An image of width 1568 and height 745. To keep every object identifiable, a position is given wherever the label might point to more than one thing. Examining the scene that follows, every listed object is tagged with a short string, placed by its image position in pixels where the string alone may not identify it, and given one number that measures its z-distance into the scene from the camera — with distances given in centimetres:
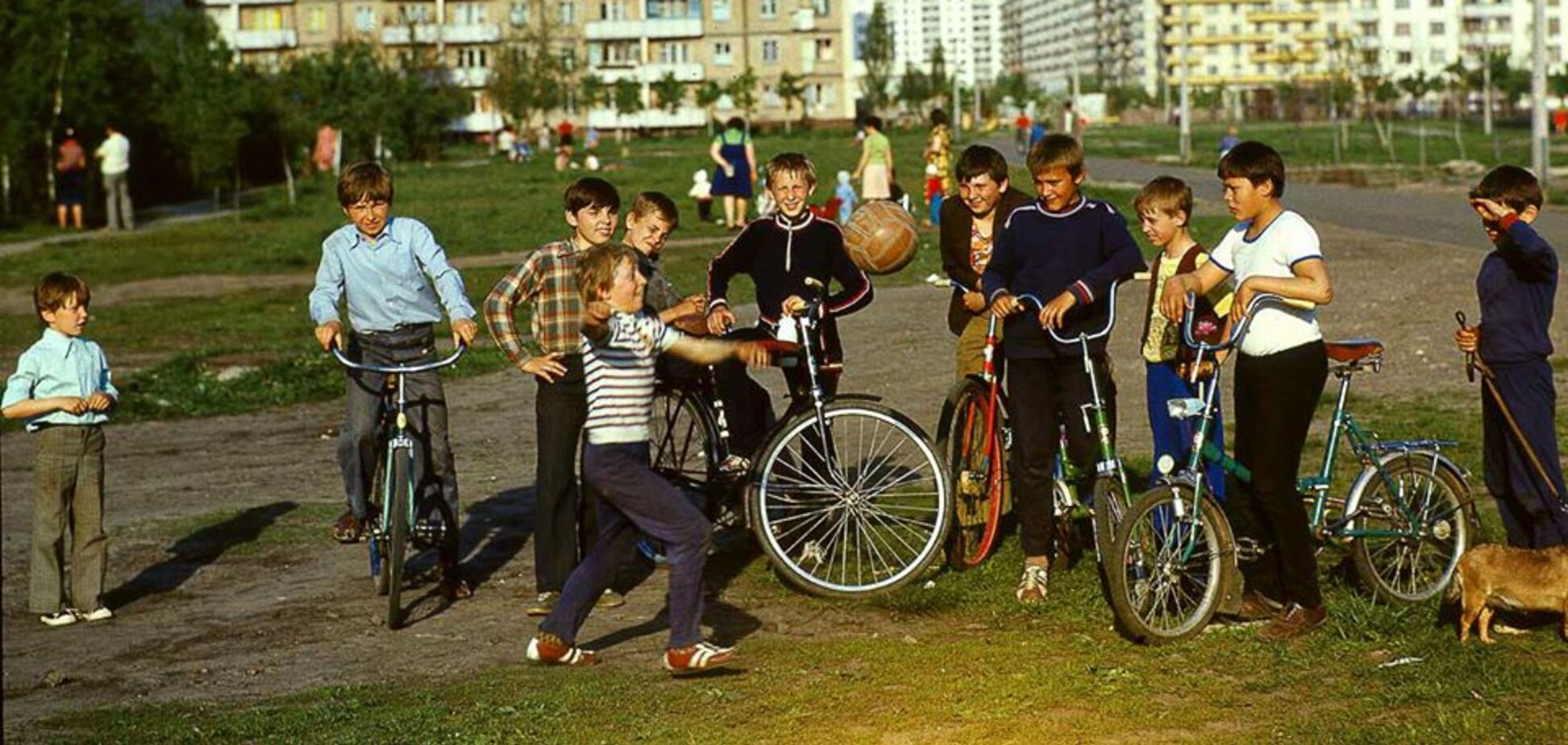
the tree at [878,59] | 13162
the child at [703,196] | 3616
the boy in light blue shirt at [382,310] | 929
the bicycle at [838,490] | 856
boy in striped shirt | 752
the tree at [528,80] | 10538
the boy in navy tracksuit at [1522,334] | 771
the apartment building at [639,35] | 13012
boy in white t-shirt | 741
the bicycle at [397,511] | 884
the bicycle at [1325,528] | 754
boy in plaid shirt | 892
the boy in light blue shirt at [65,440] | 964
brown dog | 725
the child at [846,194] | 3266
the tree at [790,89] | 12425
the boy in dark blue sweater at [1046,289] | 831
